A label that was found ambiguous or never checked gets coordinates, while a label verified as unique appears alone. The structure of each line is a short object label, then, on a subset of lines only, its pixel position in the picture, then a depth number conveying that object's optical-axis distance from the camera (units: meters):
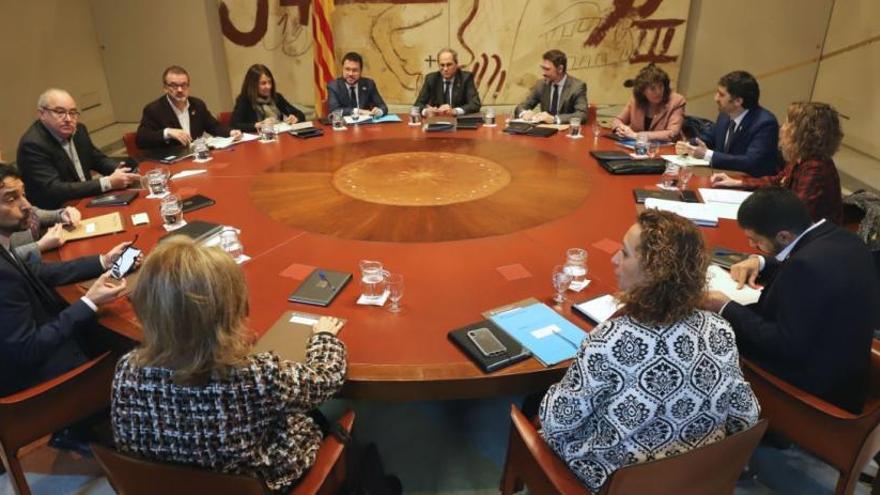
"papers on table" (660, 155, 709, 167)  3.65
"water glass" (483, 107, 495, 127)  4.64
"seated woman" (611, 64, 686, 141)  4.21
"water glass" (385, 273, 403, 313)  2.08
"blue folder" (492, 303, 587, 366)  1.84
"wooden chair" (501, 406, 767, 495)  1.31
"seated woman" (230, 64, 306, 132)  4.70
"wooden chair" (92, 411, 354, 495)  1.28
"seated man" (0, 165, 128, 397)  1.91
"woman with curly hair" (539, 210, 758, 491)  1.40
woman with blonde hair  1.33
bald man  3.23
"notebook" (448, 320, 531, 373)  1.77
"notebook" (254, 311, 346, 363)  1.83
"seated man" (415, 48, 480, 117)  5.27
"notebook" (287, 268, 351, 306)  2.12
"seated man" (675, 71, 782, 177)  3.60
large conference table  1.86
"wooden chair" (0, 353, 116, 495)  1.84
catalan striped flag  6.02
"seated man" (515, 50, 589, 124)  4.77
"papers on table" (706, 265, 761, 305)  2.18
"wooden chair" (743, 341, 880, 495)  1.73
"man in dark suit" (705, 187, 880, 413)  1.81
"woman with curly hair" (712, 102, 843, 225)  2.82
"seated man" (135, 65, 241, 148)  4.11
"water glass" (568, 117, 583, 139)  4.26
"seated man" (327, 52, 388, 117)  5.09
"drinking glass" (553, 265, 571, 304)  2.11
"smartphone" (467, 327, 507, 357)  1.82
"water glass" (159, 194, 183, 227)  2.67
